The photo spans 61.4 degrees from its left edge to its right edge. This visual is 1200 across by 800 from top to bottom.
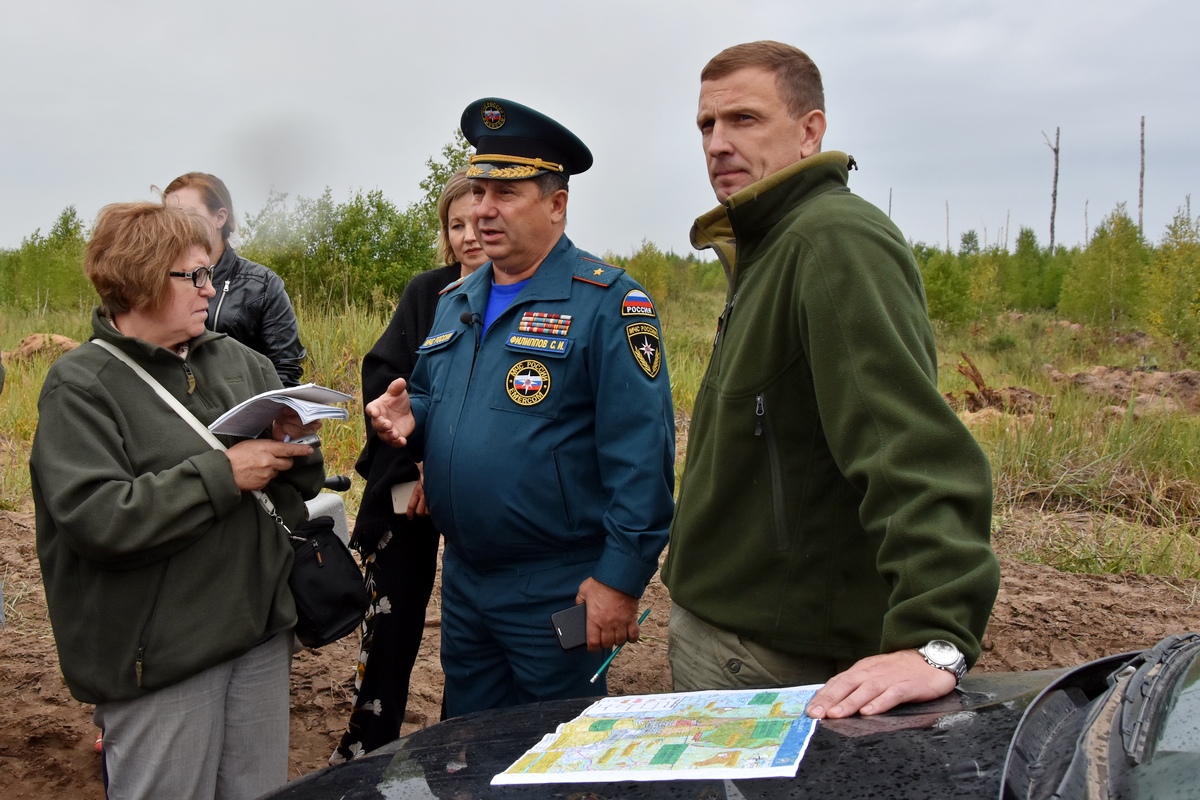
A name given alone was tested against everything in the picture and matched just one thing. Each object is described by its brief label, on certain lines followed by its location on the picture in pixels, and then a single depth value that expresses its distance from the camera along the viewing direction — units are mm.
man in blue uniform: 2742
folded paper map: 1354
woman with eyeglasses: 2355
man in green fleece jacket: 1552
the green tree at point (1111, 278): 19594
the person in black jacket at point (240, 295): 4160
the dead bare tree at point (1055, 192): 29812
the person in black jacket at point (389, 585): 3303
